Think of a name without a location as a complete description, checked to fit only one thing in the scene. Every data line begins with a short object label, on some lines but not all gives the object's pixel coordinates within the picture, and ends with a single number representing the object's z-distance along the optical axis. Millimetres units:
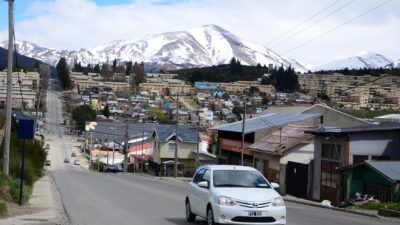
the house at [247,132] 59125
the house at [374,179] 32812
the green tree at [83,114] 128250
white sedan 14500
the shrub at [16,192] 22794
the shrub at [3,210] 17791
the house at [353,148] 40438
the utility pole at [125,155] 83525
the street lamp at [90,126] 98375
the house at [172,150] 90188
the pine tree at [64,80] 195500
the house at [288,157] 46031
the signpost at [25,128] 19844
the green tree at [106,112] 152612
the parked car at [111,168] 95488
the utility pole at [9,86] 26047
